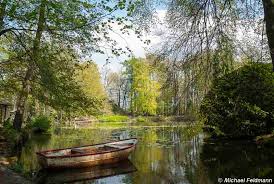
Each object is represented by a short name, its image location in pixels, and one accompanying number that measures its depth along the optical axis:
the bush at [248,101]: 22.06
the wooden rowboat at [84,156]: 15.62
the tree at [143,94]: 72.44
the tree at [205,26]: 6.57
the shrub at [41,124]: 33.31
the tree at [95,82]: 62.72
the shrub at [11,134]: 20.75
